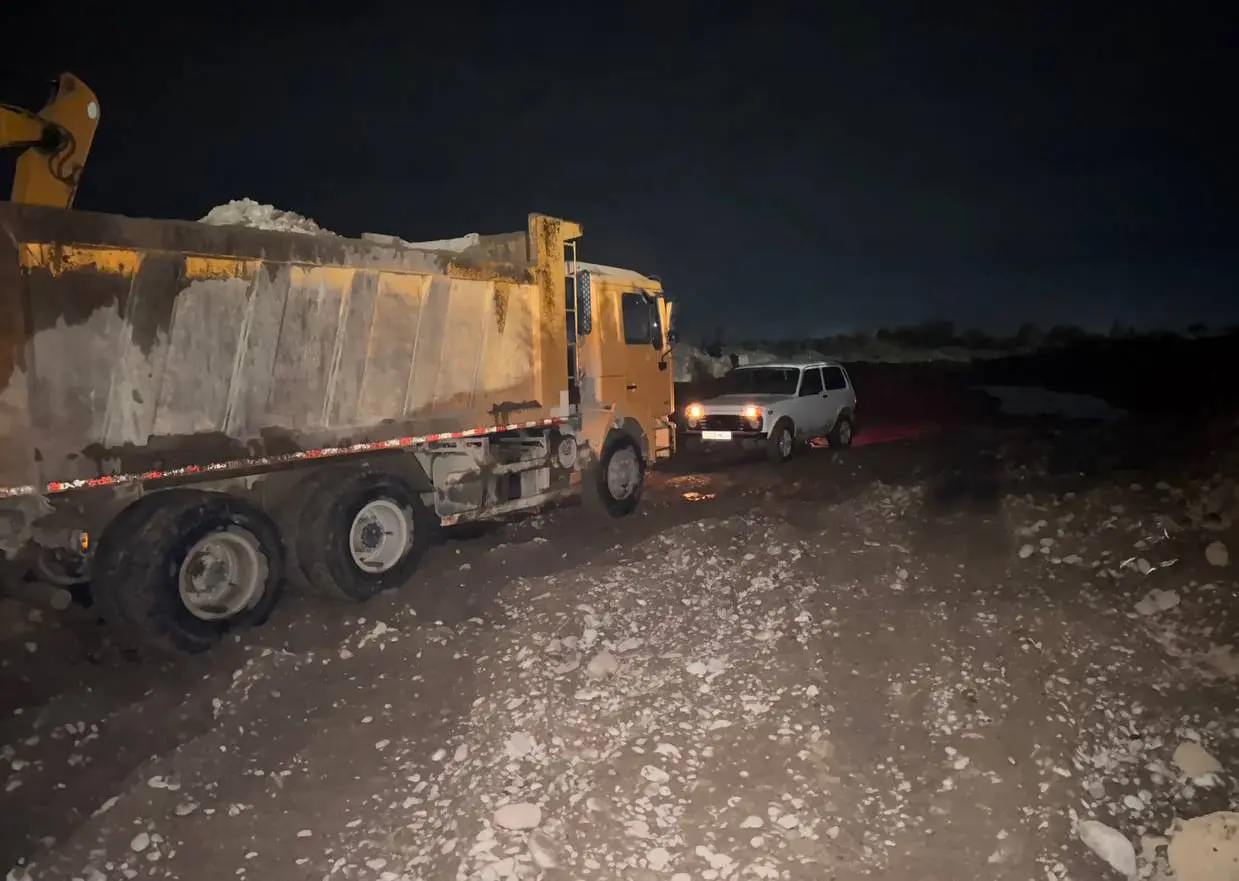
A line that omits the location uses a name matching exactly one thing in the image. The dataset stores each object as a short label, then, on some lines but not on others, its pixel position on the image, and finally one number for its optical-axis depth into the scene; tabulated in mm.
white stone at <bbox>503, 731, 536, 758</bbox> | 4598
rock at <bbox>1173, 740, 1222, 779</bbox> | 4441
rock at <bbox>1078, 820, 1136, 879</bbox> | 3836
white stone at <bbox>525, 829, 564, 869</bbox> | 3771
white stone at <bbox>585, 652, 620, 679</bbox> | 5507
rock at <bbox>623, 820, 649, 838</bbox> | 3953
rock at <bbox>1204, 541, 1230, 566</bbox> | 6527
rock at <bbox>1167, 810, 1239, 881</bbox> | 3770
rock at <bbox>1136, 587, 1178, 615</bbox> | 6209
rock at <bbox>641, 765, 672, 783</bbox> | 4359
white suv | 14914
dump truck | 5336
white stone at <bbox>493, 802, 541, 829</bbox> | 4023
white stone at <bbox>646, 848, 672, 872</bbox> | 3748
